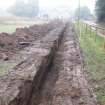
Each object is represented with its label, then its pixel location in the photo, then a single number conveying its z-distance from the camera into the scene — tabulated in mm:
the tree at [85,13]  95312
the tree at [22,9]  80562
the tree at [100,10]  38219
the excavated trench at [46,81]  6516
